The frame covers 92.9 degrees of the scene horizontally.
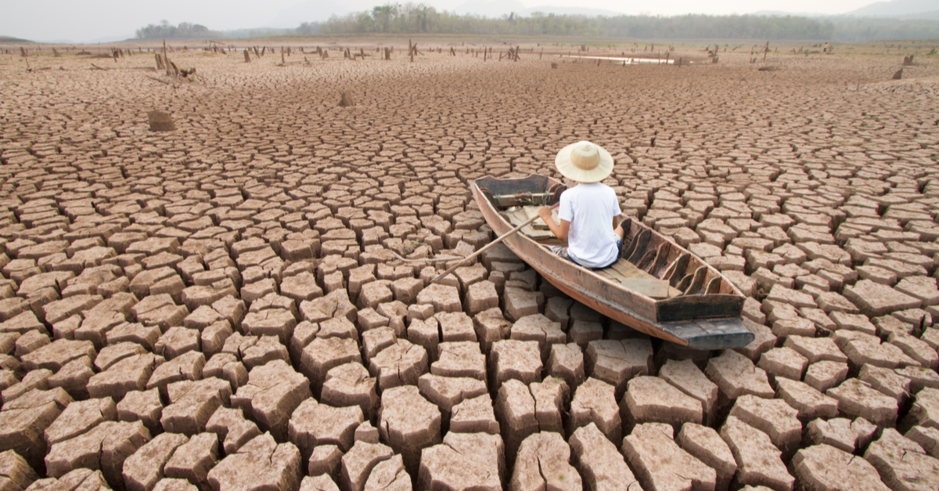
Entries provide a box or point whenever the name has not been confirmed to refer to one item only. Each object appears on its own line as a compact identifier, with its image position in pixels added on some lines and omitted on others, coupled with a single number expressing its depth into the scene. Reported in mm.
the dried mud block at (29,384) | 2217
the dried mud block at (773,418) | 2061
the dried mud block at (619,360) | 2416
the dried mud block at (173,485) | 1817
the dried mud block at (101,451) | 1892
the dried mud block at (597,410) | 2139
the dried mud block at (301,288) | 3092
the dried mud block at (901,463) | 1823
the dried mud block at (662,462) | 1853
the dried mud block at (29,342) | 2529
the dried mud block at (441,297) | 3012
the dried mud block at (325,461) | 1923
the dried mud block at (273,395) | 2156
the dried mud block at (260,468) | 1830
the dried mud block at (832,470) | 1816
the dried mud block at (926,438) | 1978
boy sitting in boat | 2877
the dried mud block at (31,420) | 2010
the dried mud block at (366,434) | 2053
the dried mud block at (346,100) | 9532
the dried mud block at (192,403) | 2102
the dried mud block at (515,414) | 2146
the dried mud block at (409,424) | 2051
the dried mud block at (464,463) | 1832
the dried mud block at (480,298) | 3047
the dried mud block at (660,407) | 2186
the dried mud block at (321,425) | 2045
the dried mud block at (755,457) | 1861
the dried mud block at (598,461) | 1856
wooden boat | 2242
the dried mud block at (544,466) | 1841
